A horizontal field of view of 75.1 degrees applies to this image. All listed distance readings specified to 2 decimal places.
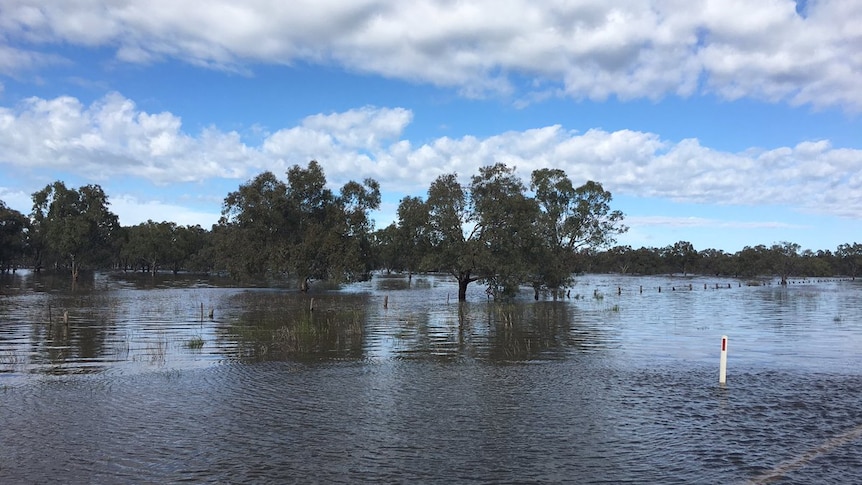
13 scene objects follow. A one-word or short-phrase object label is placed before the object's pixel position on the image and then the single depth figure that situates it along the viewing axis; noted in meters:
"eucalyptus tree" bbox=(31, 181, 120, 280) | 90.56
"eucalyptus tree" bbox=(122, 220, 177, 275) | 129.75
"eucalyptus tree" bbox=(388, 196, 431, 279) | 55.01
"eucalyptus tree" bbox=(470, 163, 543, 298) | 52.97
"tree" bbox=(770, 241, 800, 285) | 133.38
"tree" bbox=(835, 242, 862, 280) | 190.69
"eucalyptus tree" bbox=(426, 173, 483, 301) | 53.91
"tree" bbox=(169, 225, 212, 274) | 140.25
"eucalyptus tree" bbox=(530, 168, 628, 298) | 77.38
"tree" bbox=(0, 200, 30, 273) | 106.81
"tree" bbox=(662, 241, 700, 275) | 198.00
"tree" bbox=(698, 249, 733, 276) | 180.25
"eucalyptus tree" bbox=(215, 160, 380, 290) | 63.69
